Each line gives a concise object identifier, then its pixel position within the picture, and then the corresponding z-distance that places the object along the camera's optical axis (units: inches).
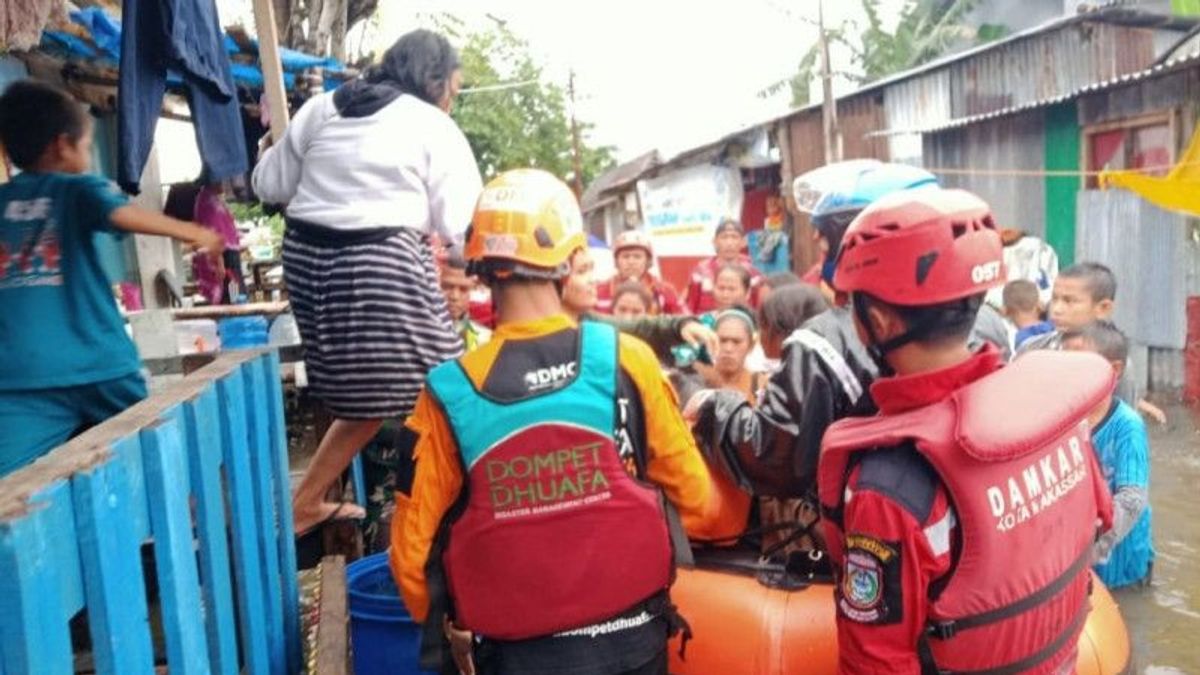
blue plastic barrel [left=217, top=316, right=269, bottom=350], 252.8
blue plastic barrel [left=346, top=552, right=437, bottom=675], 120.6
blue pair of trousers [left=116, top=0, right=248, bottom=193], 134.3
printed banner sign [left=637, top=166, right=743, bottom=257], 745.0
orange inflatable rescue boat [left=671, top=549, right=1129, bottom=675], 101.7
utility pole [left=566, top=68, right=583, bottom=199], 949.7
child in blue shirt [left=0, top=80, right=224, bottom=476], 121.6
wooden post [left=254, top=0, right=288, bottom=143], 163.2
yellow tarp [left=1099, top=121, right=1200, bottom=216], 305.7
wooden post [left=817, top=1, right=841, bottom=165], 574.0
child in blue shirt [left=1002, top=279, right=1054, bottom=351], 254.8
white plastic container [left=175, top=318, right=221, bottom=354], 230.2
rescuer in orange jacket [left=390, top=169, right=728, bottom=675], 87.4
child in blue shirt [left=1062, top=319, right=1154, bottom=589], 139.9
